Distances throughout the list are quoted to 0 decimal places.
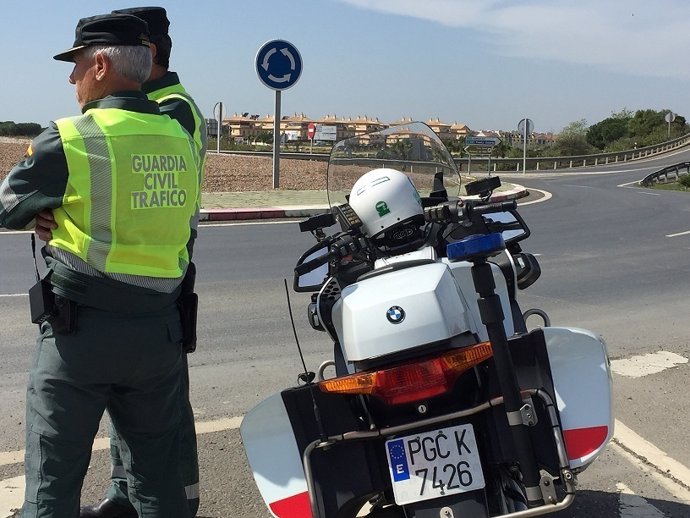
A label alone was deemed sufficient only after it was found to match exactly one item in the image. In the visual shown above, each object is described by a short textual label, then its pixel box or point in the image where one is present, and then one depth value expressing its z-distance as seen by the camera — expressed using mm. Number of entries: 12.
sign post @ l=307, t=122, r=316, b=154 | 47247
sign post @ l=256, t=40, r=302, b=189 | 15945
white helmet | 3059
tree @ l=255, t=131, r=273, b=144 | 70812
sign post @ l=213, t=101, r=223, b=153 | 26575
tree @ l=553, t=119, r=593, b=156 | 63094
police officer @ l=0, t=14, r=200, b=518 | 2209
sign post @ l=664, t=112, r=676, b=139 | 52641
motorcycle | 2305
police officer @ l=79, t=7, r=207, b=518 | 2869
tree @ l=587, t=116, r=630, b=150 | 81812
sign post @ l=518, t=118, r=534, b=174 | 31933
